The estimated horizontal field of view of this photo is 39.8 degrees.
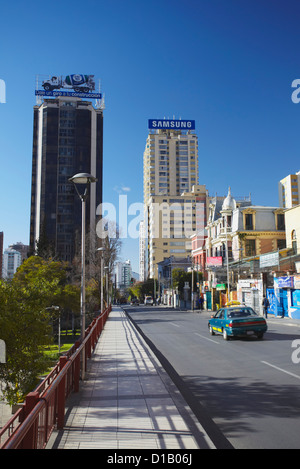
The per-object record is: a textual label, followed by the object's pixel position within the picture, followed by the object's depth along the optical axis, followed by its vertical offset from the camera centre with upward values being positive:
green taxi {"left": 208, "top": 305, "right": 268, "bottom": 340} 18.22 -1.66
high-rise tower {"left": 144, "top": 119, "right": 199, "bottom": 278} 128.50 +34.93
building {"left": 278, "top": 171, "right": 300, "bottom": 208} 140.50 +33.33
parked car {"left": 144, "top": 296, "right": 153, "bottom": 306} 104.88 -3.81
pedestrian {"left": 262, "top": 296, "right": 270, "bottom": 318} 35.60 -1.62
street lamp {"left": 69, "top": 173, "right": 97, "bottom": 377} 12.47 +2.09
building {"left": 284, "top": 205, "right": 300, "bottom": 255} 41.16 +5.82
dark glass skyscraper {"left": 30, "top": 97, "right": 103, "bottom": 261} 94.06 +28.59
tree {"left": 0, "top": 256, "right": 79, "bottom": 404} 9.33 -0.98
